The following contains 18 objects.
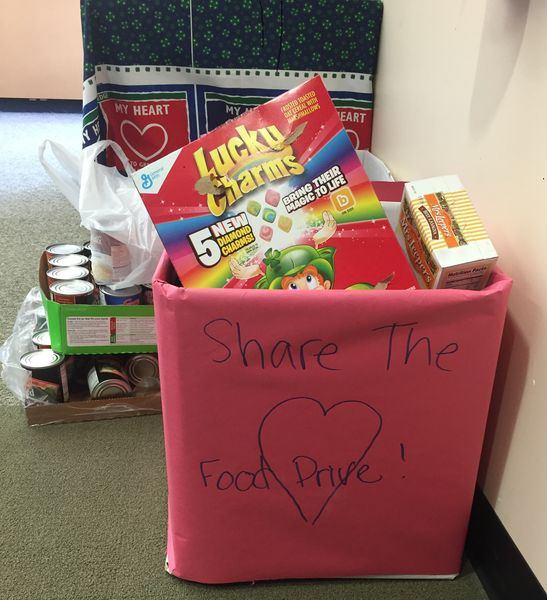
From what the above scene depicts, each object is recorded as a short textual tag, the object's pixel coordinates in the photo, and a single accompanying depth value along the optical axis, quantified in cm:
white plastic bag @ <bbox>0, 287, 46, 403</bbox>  135
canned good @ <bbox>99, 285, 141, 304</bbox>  124
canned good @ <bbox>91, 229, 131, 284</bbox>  121
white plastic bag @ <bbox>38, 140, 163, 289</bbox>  117
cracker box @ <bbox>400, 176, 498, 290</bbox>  77
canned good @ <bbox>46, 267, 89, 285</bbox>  130
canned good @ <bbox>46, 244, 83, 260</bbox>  143
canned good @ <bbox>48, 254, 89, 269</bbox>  138
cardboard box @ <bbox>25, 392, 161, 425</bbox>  123
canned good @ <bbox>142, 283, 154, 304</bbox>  128
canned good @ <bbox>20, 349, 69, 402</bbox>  121
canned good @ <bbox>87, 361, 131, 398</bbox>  125
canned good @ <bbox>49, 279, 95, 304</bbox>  123
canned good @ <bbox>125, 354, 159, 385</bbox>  130
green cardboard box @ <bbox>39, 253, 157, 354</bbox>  122
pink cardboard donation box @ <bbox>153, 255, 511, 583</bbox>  73
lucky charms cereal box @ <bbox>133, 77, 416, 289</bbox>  80
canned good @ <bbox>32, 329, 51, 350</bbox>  130
